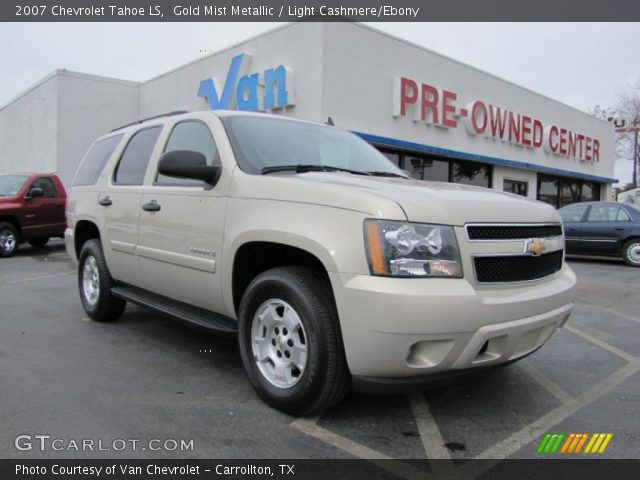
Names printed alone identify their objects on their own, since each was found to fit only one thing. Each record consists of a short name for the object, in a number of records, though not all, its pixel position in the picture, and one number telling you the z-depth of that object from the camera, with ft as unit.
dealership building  40.65
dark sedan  37.78
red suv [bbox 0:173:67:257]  36.11
